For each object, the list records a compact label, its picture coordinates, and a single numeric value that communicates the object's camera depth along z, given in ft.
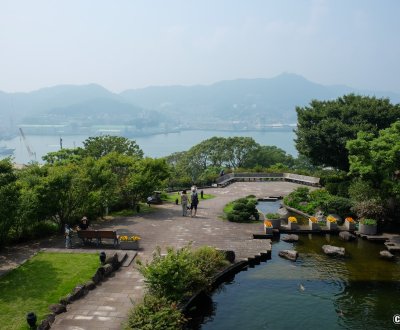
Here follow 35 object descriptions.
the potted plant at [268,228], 75.41
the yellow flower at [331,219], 80.22
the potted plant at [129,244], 62.34
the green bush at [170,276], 42.92
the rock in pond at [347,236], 75.23
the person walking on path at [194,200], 87.76
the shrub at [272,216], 79.98
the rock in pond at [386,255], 65.16
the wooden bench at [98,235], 63.36
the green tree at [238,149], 215.10
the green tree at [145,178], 90.68
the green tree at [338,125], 116.47
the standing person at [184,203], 87.61
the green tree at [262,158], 219.41
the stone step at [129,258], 56.40
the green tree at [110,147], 144.15
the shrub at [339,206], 85.92
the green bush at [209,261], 51.66
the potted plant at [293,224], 80.43
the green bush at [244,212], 83.76
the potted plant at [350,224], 79.82
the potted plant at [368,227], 76.38
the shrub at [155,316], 36.29
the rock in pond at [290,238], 73.92
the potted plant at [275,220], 79.00
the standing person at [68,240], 62.80
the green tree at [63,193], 67.77
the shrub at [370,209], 80.12
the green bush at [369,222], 76.34
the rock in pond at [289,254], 64.03
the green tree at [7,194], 56.03
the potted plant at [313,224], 79.87
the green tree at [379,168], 79.46
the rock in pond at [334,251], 65.97
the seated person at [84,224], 69.42
